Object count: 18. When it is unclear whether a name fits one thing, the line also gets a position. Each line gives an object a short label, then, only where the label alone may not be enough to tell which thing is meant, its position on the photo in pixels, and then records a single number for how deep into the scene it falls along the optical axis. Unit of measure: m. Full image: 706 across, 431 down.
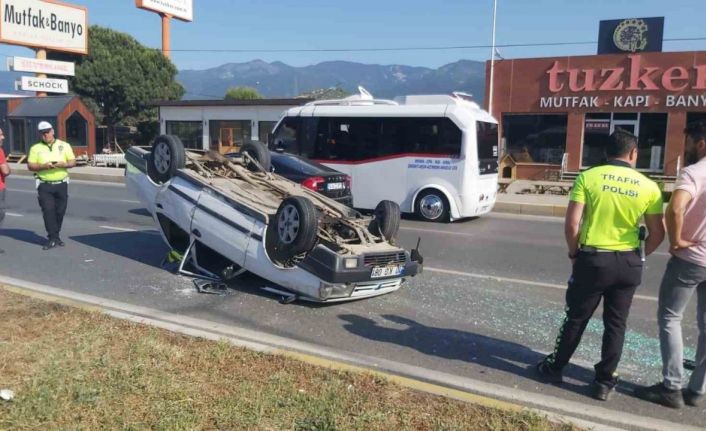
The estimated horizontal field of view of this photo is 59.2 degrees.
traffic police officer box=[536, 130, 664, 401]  3.94
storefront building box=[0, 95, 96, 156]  27.45
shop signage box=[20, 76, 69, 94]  30.73
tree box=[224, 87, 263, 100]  63.72
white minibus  13.20
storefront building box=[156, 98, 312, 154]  25.43
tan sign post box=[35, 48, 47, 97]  35.12
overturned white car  5.94
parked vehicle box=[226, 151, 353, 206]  11.28
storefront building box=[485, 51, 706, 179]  22.34
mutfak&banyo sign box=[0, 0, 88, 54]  34.25
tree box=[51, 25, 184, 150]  43.53
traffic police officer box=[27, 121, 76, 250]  8.62
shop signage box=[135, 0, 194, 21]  42.81
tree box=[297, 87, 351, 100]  52.55
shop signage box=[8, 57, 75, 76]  31.48
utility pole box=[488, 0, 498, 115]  25.23
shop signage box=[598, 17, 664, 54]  23.42
